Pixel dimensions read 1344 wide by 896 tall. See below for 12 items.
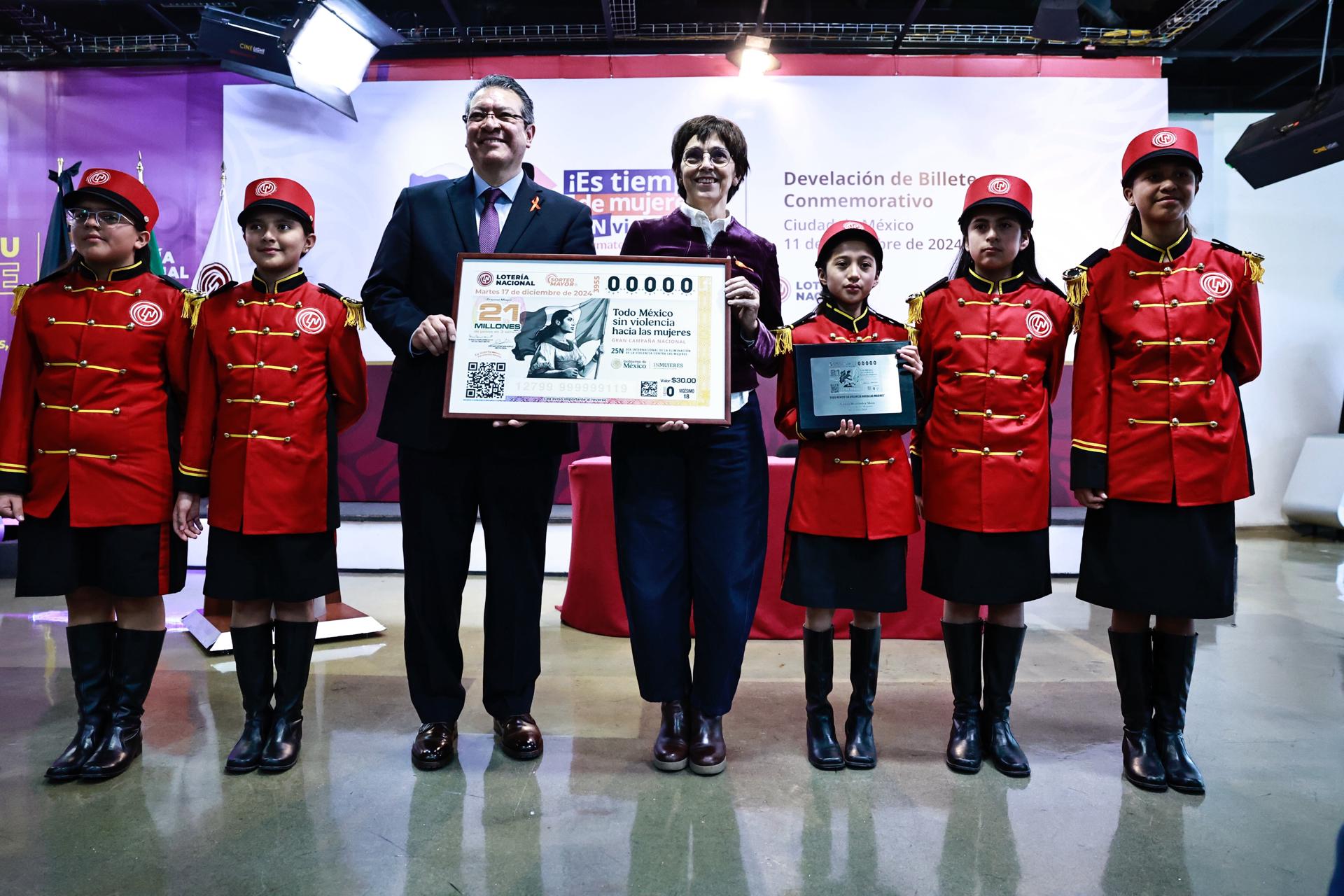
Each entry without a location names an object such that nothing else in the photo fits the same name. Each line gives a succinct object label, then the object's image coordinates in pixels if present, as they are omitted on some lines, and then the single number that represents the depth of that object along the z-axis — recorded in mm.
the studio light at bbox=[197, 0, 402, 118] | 5090
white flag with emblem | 5707
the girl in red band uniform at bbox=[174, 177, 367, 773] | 2111
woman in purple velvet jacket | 2154
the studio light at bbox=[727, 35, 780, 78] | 5562
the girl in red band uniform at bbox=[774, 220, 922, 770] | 2180
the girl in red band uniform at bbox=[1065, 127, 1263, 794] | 2035
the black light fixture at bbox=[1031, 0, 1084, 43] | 5203
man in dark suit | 2129
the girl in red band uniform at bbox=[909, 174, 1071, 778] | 2131
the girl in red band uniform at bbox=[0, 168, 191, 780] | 2082
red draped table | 3686
